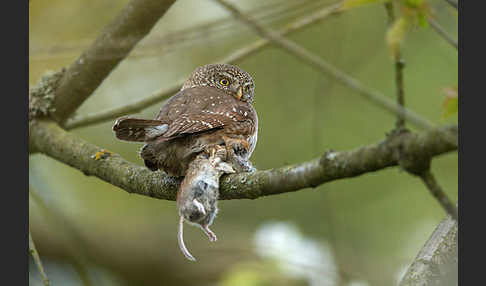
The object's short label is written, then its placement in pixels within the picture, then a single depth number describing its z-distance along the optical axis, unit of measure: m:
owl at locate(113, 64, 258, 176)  6.84
